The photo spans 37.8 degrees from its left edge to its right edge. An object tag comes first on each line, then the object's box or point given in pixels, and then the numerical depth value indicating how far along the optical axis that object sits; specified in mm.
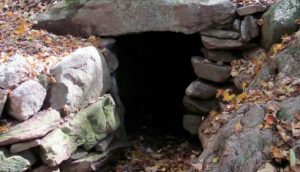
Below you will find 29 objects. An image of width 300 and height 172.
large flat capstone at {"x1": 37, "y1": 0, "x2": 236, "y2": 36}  6086
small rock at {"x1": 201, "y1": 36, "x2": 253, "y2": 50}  6023
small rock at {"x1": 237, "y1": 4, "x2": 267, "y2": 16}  5848
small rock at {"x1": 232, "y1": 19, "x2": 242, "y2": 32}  5992
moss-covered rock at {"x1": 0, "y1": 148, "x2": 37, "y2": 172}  4660
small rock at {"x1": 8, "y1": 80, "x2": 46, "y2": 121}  4883
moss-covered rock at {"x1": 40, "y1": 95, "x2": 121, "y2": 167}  4953
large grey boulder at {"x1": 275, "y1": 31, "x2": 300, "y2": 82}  4754
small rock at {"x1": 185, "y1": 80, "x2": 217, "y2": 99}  6246
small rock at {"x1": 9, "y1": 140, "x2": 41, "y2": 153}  4739
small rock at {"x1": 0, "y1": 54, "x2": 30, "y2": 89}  4930
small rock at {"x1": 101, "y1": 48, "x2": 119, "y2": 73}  6258
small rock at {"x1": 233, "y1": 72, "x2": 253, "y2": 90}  5636
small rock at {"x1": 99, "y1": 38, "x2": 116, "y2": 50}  6359
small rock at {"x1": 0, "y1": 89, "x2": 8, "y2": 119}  4824
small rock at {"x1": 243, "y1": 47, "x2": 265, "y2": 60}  5875
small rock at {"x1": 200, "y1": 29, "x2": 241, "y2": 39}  6015
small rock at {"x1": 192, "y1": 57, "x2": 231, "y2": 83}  6145
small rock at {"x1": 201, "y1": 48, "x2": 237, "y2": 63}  6219
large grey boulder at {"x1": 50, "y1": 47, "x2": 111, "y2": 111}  5309
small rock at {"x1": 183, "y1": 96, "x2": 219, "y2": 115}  6297
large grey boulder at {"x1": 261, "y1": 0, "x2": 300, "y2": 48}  5463
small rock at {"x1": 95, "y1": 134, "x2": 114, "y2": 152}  5695
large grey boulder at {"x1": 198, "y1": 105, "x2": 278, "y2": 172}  3875
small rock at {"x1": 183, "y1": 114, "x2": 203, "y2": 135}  6446
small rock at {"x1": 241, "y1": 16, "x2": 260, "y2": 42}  5871
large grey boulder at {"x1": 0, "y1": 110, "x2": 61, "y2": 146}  4688
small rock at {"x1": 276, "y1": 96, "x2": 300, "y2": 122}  3993
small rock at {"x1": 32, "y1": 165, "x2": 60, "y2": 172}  4963
